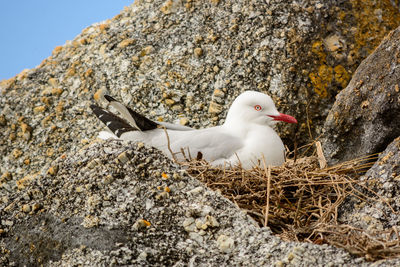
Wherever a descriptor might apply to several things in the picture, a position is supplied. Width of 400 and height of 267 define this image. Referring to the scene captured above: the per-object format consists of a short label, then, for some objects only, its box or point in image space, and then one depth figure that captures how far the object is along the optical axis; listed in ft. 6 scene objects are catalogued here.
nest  21.64
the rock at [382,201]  21.49
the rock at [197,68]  37.24
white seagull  31.09
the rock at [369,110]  26.00
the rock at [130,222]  17.98
